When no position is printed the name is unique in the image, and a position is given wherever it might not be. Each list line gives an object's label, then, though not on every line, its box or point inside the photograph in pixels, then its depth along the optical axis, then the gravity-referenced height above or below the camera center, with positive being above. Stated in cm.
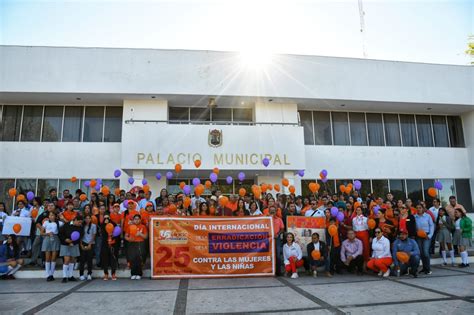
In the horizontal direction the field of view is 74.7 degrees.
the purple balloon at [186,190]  999 +63
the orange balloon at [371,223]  797 -41
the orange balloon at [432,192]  972 +43
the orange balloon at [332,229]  782 -54
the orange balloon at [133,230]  744 -45
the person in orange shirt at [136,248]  750 -89
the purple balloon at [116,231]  757 -49
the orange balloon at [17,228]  806 -39
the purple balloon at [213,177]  1088 +112
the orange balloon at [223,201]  844 +22
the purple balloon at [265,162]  1260 +188
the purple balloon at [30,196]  1011 +53
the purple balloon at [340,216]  809 -22
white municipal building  1344 +444
